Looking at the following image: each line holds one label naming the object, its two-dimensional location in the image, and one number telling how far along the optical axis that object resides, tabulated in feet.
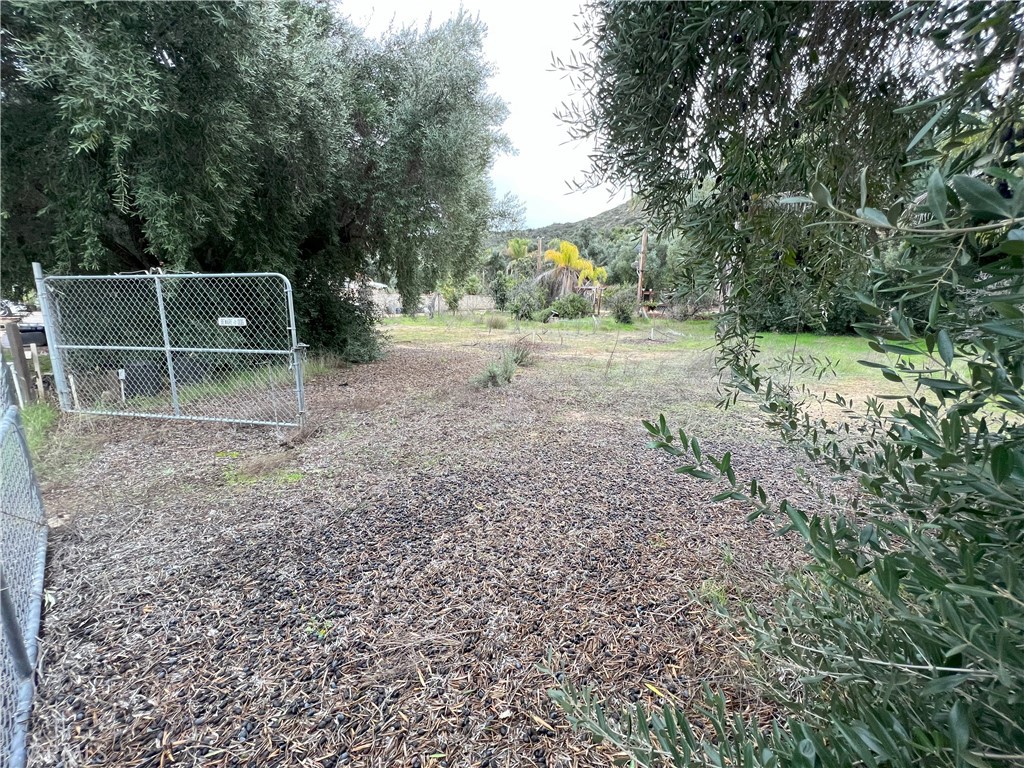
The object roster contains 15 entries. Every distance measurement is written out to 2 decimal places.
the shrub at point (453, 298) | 67.01
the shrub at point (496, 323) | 49.92
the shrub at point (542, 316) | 58.13
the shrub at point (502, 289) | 70.38
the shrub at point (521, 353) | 27.09
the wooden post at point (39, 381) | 17.31
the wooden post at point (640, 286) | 42.07
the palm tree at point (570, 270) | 55.88
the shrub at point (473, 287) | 71.10
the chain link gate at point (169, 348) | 15.84
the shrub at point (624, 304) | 54.68
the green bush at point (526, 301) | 58.75
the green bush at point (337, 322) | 26.22
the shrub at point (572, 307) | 61.72
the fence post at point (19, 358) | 16.05
